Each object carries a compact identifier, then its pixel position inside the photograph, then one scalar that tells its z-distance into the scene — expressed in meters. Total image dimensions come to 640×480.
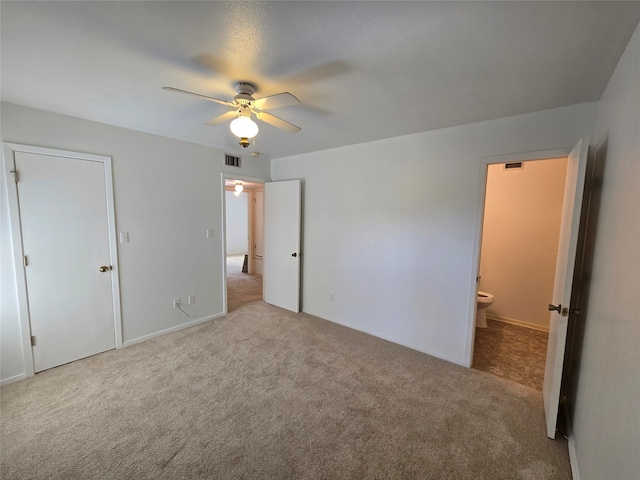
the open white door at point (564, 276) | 1.65
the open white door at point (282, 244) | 3.96
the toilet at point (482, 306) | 3.40
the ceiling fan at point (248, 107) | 1.66
